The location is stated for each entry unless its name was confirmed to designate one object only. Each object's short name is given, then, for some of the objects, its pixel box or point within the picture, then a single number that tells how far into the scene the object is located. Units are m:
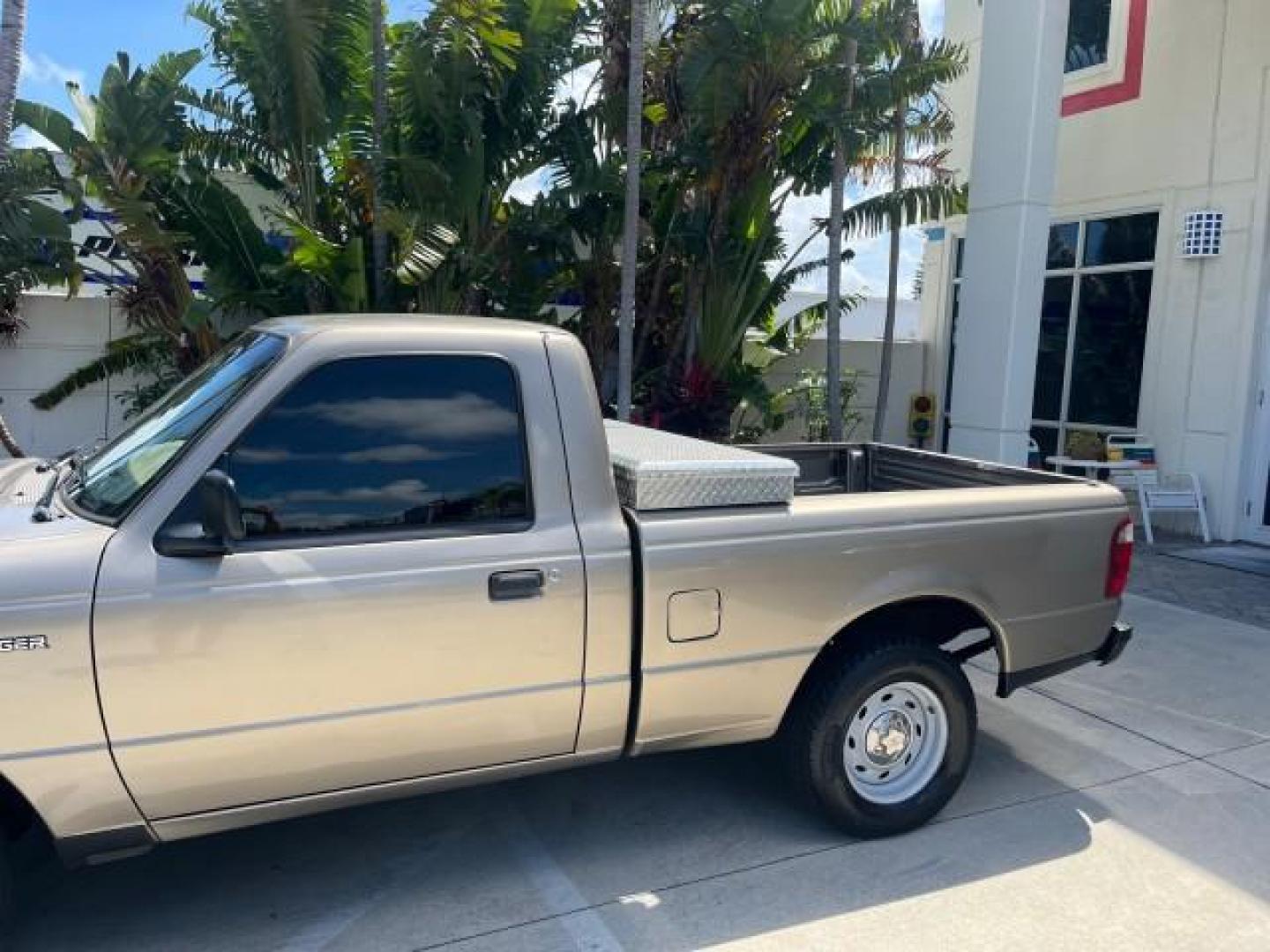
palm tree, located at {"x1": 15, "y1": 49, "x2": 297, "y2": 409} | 8.53
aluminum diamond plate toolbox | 3.62
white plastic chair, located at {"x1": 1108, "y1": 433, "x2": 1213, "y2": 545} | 10.26
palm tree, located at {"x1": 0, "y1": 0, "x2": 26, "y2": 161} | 7.29
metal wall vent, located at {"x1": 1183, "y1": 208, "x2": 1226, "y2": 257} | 10.19
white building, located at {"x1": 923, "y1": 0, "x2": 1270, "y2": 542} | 9.23
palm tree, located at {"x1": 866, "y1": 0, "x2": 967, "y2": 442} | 9.57
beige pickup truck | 2.93
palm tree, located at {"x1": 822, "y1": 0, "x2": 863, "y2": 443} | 8.99
